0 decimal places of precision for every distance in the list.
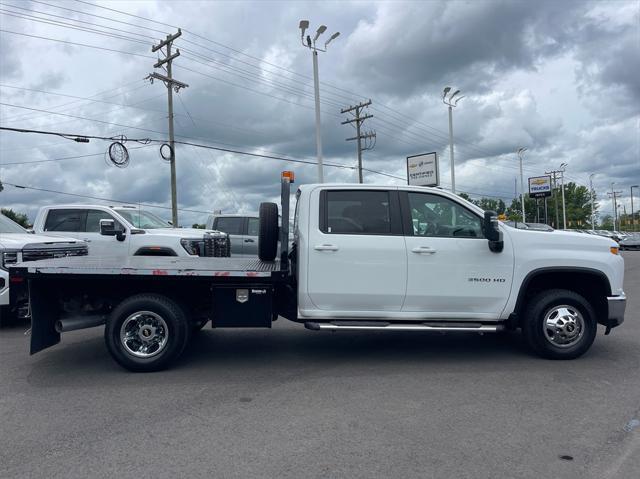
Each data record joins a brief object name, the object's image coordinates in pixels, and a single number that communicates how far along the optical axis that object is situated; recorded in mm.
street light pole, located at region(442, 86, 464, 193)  28778
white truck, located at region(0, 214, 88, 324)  7633
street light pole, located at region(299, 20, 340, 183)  18031
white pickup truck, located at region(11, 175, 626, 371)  5730
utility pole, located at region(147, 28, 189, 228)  25203
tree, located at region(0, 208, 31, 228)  58181
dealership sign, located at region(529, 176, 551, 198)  55094
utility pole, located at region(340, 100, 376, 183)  38025
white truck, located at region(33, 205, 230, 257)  10398
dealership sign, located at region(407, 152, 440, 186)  26506
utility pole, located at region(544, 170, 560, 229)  76950
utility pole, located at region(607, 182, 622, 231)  94375
